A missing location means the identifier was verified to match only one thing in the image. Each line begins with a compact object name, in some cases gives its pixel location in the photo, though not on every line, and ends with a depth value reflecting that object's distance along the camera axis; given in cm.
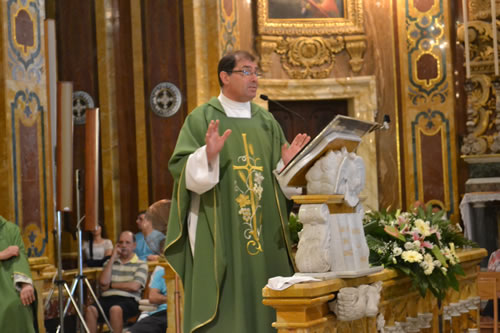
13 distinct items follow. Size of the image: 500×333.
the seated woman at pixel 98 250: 1017
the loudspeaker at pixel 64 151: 682
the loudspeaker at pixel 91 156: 718
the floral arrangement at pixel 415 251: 466
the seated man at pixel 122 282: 877
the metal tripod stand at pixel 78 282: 657
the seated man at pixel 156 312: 673
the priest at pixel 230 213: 446
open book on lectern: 383
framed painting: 1216
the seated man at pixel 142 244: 959
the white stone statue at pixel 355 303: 378
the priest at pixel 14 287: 676
